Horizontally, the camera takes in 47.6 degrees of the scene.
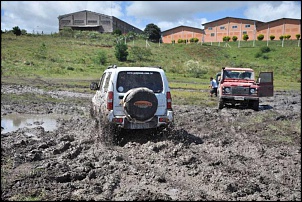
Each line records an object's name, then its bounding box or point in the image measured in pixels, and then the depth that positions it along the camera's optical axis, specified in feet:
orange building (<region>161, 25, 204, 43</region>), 251.39
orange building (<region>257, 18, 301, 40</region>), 187.54
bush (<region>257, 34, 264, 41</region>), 217.97
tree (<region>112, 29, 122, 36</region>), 228.02
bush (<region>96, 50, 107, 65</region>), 148.51
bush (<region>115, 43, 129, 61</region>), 162.05
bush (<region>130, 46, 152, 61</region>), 172.35
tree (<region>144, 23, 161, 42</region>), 251.39
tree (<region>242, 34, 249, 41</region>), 223.26
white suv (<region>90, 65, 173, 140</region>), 25.91
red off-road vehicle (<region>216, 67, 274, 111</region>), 52.47
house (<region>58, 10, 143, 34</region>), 175.98
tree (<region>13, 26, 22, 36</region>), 196.46
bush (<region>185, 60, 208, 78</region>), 145.38
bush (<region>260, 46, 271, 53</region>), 185.26
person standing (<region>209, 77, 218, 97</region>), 73.99
